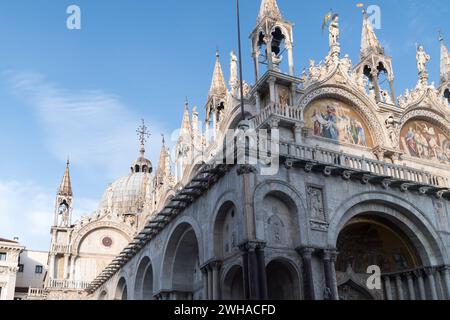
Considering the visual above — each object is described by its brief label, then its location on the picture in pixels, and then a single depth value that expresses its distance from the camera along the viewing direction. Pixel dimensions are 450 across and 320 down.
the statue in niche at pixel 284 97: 21.73
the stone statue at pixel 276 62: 22.03
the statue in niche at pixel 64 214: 43.93
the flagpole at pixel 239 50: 17.75
